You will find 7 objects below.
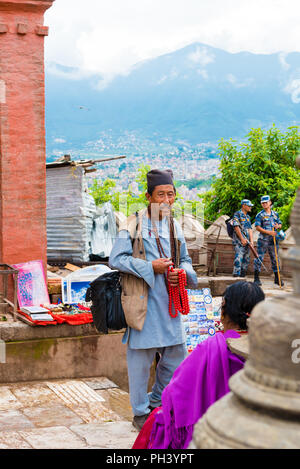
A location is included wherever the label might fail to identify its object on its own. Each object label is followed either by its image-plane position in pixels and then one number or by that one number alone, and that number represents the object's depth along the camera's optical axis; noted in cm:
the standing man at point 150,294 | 504
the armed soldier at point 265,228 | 1411
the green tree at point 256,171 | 2356
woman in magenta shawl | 349
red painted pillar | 829
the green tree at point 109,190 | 3788
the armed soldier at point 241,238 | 1456
